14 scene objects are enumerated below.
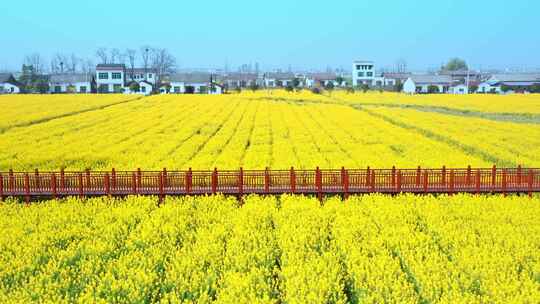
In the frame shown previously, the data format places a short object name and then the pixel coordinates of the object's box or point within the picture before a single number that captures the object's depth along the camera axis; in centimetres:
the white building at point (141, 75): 14376
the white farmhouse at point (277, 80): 16900
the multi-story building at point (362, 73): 15725
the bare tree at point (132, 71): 14712
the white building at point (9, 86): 12144
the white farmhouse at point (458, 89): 13535
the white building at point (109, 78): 12979
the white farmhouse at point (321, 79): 16212
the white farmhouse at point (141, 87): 11994
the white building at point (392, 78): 16612
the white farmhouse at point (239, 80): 16850
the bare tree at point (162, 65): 17970
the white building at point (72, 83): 12781
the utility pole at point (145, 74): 14400
